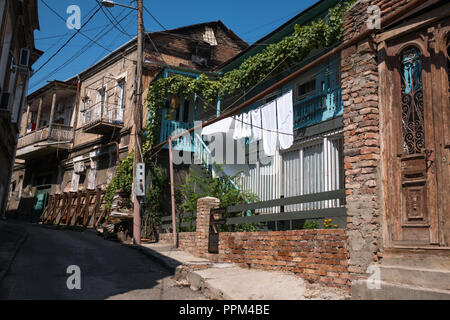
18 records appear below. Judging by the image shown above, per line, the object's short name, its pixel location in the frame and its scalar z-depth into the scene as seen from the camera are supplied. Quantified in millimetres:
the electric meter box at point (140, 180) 13031
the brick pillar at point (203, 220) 10244
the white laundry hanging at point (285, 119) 10141
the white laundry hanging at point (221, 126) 12547
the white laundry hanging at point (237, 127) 11984
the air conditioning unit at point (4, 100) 9711
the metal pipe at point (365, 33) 5278
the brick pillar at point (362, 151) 5516
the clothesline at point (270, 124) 10305
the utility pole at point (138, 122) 12867
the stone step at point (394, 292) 4463
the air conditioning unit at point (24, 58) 11812
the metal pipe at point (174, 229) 11950
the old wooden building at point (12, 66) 10367
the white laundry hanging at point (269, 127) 10656
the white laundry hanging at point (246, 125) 11688
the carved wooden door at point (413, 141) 5055
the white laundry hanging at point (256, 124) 11270
